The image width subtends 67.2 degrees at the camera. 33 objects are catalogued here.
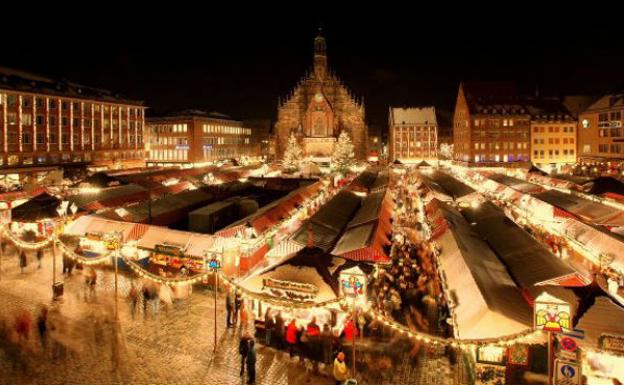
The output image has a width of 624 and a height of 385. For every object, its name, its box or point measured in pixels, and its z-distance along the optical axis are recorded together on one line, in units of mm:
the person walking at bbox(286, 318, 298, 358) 13992
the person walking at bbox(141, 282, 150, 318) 17572
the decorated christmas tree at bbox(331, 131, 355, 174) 73562
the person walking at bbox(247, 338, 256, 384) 12102
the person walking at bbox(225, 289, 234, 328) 15905
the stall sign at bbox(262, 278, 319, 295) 14398
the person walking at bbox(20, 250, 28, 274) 21525
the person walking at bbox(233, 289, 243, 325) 16016
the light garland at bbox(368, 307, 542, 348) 10891
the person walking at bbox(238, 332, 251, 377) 12344
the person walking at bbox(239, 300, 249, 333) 15711
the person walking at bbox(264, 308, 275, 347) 14492
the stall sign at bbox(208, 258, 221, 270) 14695
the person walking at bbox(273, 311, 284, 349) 14824
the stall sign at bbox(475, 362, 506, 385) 11117
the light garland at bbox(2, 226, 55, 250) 22217
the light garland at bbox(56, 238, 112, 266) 19567
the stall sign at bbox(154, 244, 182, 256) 20156
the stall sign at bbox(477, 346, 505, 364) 11234
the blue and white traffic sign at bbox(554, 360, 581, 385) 8961
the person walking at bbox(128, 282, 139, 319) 16922
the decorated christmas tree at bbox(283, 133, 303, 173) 75819
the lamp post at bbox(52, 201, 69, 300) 18000
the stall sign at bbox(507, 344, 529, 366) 11375
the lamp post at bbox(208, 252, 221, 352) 14698
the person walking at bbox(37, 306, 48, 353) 14094
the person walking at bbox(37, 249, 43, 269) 22353
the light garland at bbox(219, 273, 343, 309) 13367
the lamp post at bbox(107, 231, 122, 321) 17370
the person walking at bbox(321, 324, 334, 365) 13595
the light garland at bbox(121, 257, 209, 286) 16594
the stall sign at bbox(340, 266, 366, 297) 12430
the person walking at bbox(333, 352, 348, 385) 11359
